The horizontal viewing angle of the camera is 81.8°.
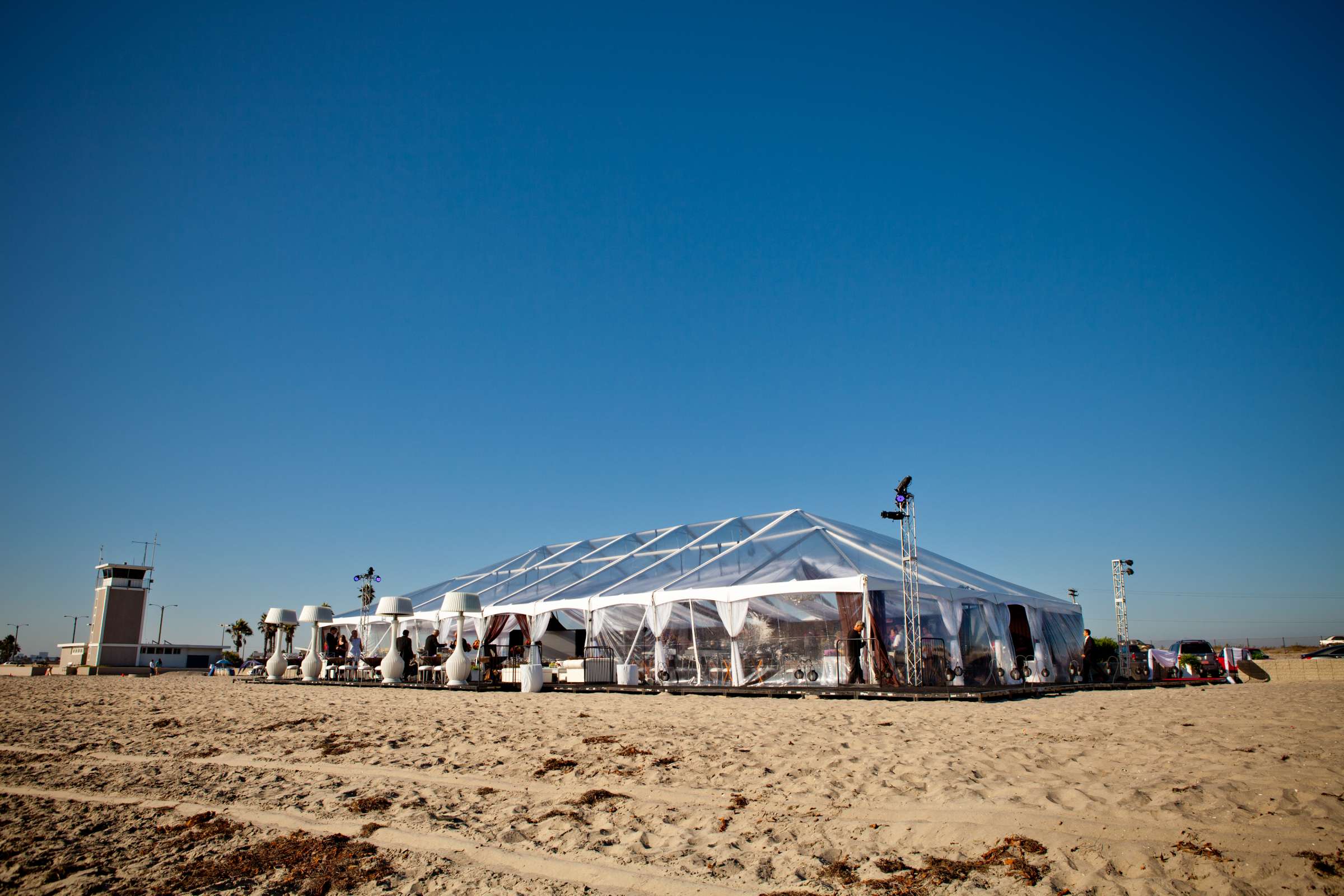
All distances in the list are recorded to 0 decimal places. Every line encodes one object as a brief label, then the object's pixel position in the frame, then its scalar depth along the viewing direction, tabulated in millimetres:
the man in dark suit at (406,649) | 18016
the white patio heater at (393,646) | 16125
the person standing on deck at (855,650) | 12945
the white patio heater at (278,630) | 18094
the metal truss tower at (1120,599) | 23539
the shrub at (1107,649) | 19484
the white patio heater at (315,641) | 17859
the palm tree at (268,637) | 25469
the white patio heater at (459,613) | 14695
